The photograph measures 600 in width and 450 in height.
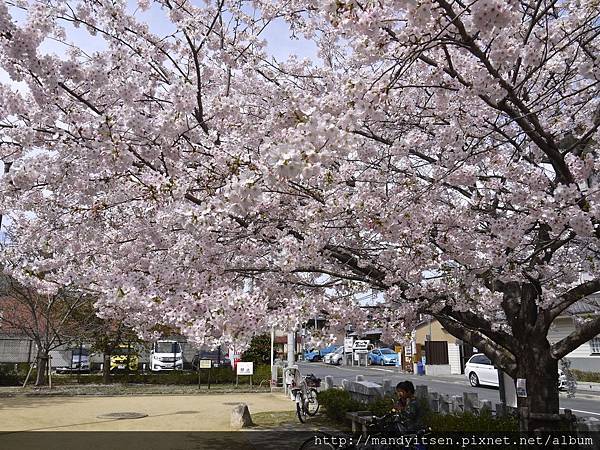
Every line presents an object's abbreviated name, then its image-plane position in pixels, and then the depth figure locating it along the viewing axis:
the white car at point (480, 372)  21.47
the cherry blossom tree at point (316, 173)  4.23
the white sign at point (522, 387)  6.38
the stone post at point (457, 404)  8.05
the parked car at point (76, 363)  29.69
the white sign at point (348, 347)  42.70
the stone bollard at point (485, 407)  7.54
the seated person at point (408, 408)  5.94
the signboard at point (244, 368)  19.48
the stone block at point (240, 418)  10.64
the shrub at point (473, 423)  6.70
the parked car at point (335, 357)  44.12
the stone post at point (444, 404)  8.25
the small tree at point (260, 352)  26.67
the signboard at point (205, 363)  20.65
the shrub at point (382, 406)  8.88
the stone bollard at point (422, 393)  8.90
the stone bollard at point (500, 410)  7.34
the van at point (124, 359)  24.25
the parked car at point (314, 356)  49.62
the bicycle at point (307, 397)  11.39
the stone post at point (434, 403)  8.47
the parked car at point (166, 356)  27.61
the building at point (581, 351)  23.77
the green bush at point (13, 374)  21.39
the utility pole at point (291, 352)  17.72
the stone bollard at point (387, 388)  10.19
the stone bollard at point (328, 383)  13.85
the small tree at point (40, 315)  19.84
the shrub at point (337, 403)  10.20
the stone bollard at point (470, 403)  7.86
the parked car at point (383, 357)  41.00
